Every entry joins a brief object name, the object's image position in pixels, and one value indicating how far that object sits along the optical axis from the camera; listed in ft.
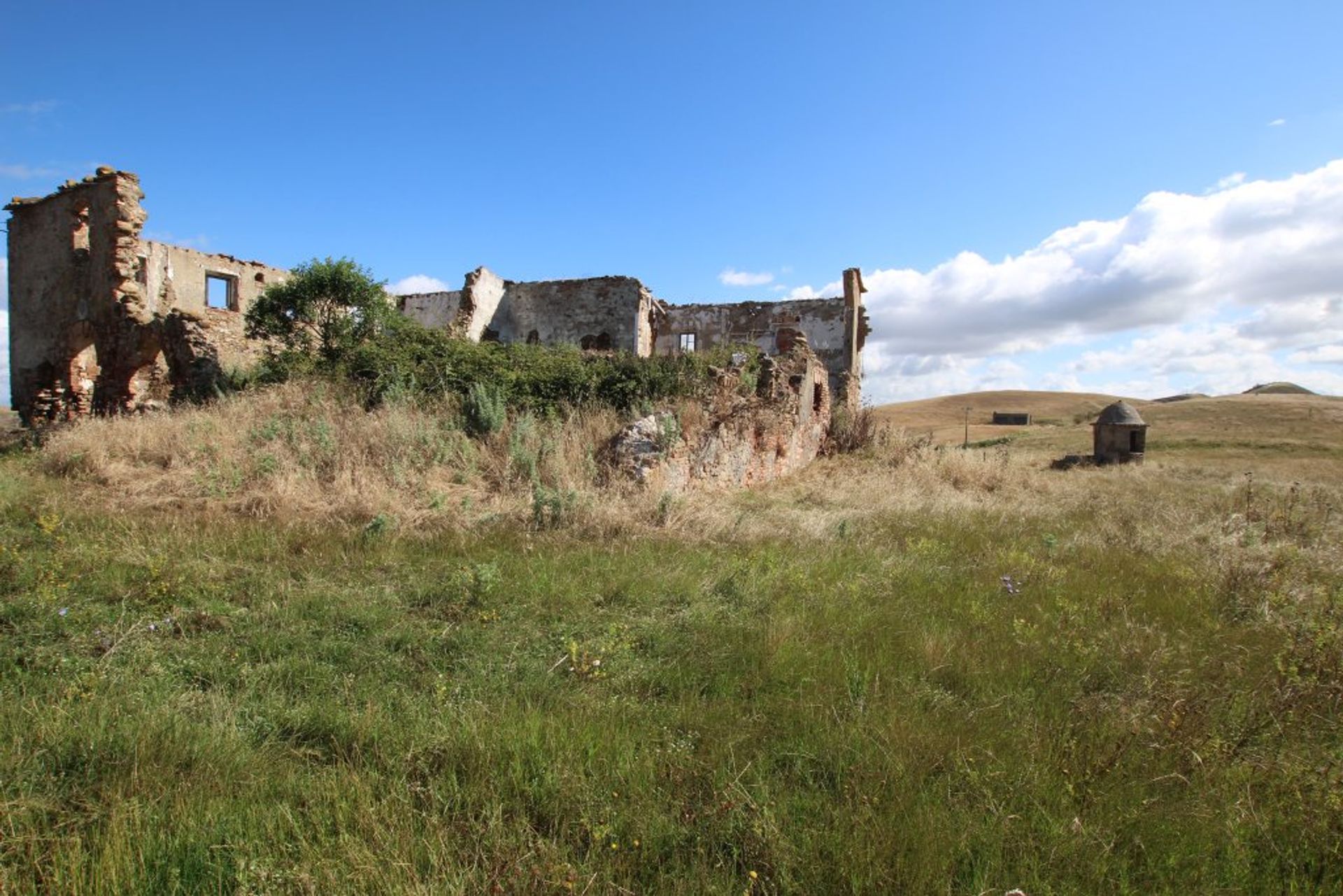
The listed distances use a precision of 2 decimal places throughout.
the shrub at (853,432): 57.88
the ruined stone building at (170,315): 50.24
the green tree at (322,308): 47.60
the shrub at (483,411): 32.32
